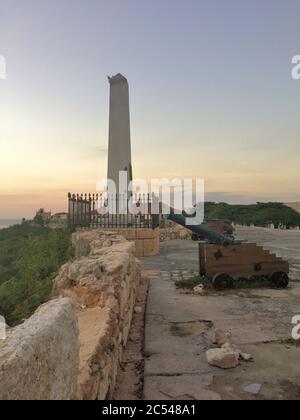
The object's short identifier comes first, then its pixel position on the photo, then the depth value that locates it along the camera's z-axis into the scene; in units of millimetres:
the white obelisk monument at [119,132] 18453
